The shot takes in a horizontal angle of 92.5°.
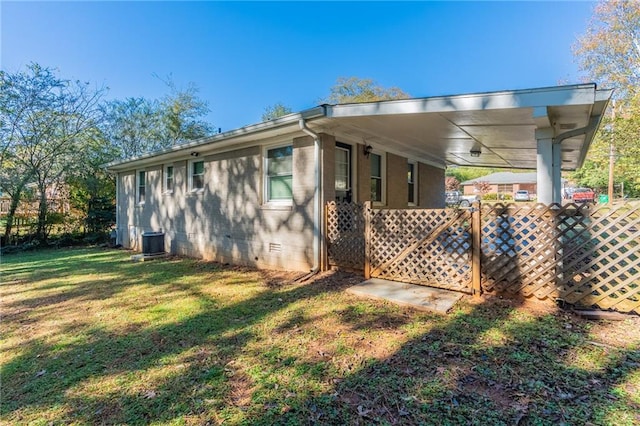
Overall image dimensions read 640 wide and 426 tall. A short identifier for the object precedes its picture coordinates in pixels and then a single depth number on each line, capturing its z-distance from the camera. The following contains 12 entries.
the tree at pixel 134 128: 16.74
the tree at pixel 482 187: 40.11
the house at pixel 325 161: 4.38
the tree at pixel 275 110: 31.51
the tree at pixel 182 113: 20.80
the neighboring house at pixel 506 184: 41.95
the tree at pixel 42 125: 11.74
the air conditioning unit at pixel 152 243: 9.09
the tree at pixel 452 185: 41.62
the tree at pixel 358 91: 27.94
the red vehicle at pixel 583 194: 30.44
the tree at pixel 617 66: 14.62
